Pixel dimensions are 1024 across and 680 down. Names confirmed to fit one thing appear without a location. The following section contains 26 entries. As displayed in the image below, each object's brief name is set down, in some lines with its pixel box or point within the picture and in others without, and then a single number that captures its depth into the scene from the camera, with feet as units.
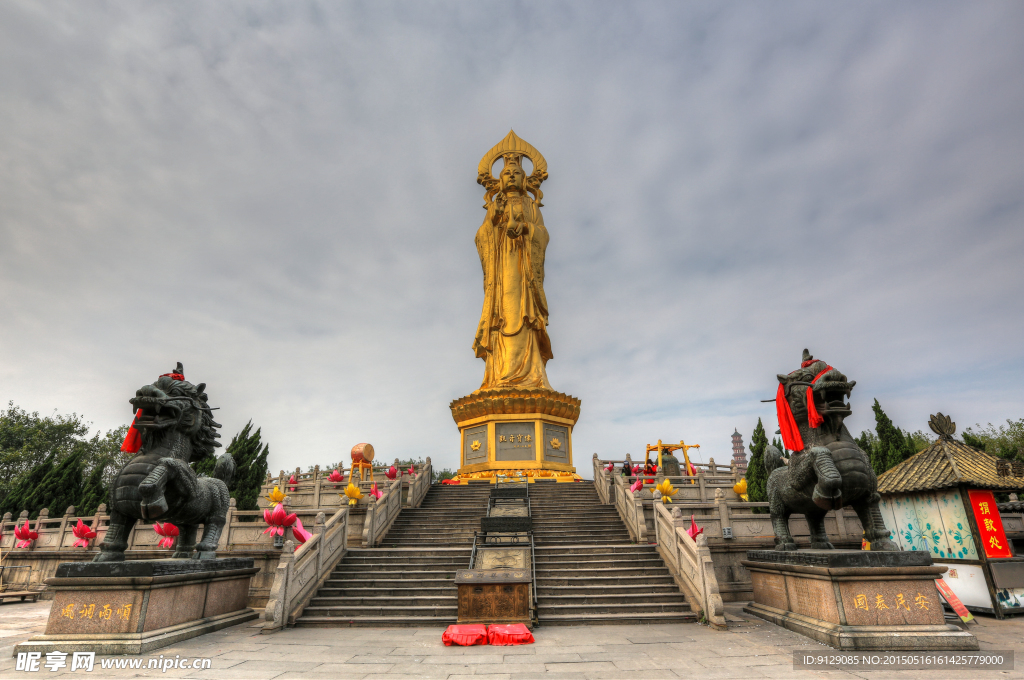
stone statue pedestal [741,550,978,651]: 18.51
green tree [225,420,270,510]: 70.23
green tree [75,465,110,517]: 62.54
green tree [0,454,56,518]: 63.26
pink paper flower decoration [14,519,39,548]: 41.86
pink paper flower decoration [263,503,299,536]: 30.07
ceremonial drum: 53.36
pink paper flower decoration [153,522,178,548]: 31.07
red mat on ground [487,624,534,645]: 20.74
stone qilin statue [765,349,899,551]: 21.34
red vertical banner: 25.94
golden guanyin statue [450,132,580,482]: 63.57
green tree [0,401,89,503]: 97.91
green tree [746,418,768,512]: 61.72
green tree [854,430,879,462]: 77.33
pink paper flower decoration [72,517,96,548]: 37.88
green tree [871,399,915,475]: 71.31
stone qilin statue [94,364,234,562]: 22.07
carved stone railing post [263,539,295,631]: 23.54
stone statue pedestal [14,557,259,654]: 19.35
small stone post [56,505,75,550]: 41.60
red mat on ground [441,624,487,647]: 20.59
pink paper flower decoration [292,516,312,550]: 31.22
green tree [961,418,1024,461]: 75.36
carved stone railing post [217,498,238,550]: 33.09
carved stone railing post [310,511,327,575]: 28.49
